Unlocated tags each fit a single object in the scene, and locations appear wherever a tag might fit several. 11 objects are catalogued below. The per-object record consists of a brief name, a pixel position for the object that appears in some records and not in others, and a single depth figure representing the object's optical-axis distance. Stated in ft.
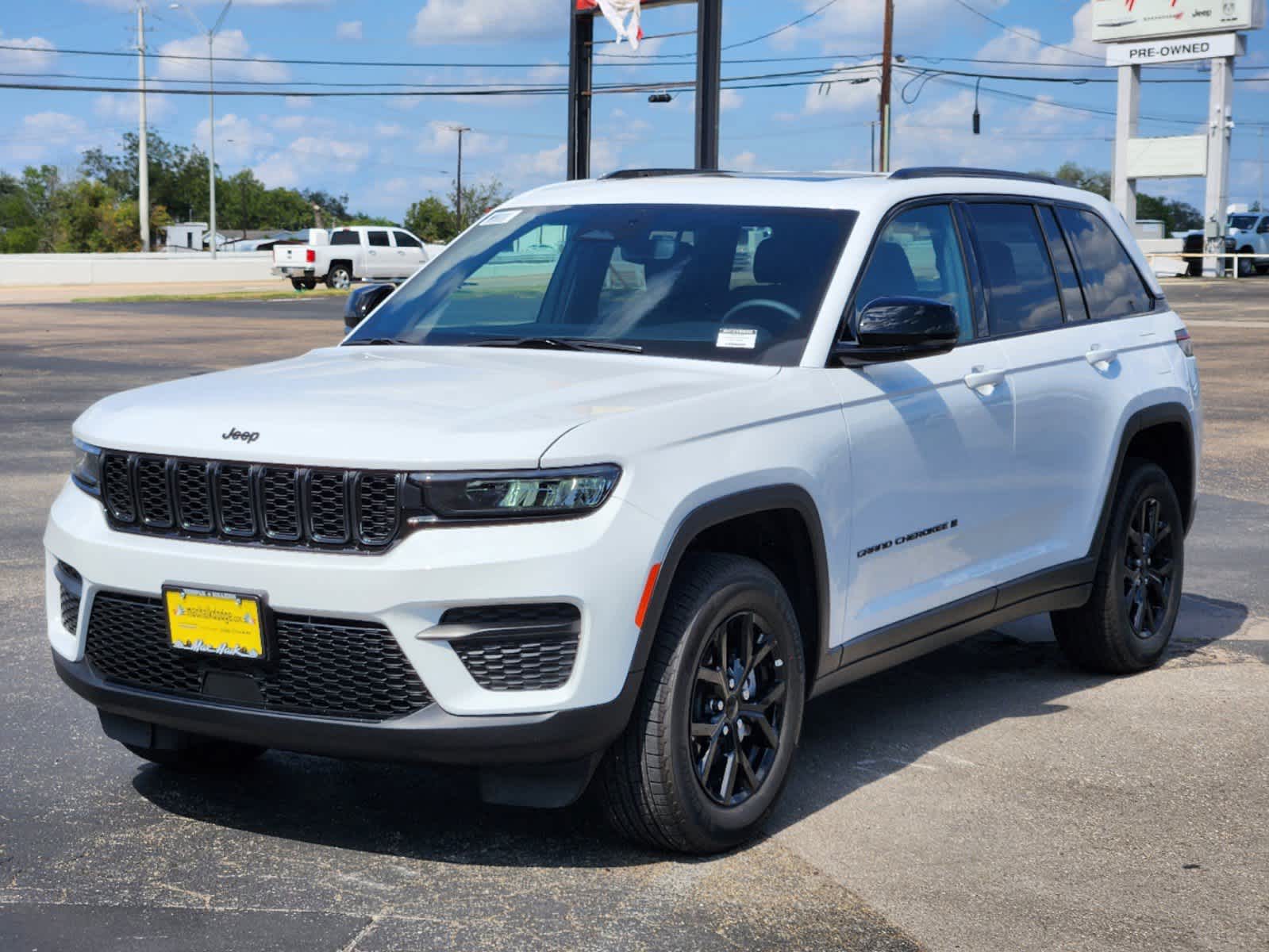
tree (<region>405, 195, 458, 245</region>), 389.60
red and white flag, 64.08
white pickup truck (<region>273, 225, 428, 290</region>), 165.07
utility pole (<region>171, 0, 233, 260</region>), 221.66
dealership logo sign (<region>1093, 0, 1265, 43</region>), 203.10
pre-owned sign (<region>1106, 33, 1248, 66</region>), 204.74
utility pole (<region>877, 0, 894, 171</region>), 188.96
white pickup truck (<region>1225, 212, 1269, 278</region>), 204.95
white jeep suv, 13.60
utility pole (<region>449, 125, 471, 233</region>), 386.30
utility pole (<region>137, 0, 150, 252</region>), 233.76
